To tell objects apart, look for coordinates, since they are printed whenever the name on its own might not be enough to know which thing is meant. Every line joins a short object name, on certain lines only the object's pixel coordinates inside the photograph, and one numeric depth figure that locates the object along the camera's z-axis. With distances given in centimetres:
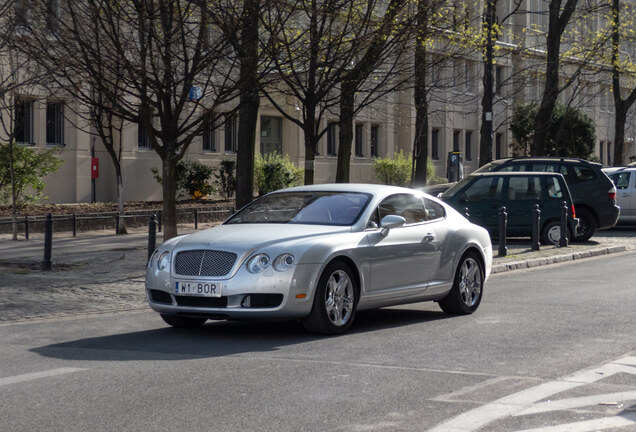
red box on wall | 3700
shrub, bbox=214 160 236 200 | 4025
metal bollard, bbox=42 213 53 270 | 1752
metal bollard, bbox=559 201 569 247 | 2316
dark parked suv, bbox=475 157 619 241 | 2600
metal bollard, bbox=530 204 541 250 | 2212
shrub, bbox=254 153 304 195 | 4029
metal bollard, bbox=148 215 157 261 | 1677
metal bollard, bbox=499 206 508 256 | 2072
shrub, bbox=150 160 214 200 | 3862
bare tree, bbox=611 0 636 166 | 4279
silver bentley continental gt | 1005
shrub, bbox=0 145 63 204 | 3019
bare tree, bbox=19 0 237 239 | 1711
